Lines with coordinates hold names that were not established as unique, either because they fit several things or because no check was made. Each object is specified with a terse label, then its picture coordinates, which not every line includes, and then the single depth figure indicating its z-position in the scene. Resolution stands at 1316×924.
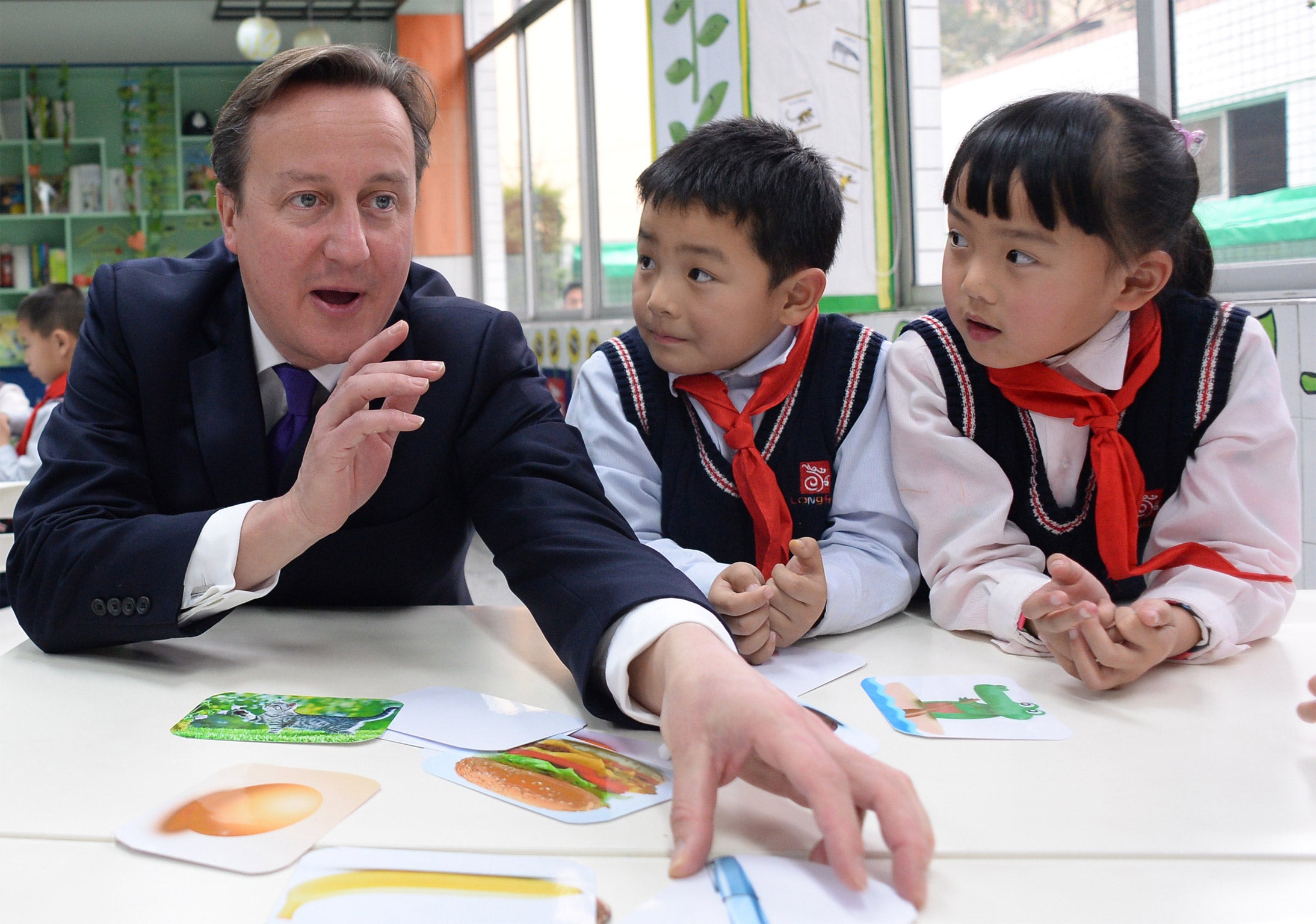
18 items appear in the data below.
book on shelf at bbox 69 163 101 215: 7.48
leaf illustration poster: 3.54
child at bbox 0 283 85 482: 4.10
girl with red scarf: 1.18
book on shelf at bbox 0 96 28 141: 7.39
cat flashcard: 0.88
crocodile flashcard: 0.89
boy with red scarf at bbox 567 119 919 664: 1.42
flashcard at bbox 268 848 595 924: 0.60
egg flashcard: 0.67
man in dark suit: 1.04
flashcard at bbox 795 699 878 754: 0.85
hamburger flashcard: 0.75
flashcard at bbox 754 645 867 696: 1.04
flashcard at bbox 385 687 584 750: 0.88
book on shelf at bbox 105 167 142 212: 7.53
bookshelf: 7.46
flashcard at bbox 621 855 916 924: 0.61
